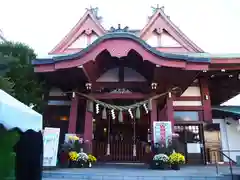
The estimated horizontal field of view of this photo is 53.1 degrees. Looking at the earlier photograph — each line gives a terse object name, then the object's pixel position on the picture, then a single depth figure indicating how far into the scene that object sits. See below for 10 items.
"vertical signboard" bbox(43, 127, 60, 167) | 7.01
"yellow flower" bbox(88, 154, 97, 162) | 8.50
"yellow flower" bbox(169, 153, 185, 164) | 7.73
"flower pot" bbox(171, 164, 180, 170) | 7.76
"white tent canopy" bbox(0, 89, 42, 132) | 2.81
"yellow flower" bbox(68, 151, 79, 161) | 8.14
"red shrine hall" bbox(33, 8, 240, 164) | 8.88
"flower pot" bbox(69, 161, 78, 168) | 8.18
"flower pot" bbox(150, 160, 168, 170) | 7.84
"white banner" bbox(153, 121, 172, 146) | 8.50
